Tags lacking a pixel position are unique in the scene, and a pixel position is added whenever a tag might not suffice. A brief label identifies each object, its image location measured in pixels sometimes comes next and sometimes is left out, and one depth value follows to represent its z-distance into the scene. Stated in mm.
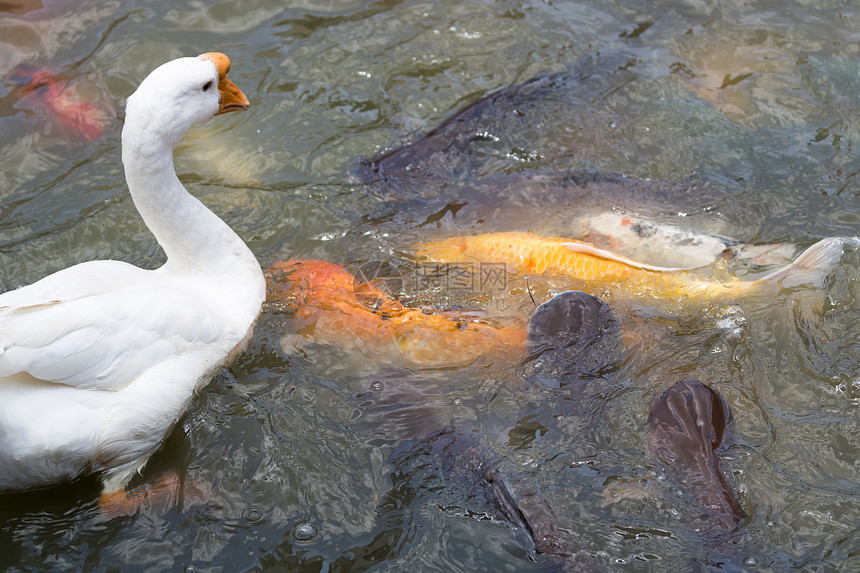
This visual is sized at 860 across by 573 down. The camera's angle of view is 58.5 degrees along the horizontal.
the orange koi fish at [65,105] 5566
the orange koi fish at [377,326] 4031
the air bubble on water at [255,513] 3357
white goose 3221
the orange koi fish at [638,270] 4121
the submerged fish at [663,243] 4465
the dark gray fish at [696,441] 3225
